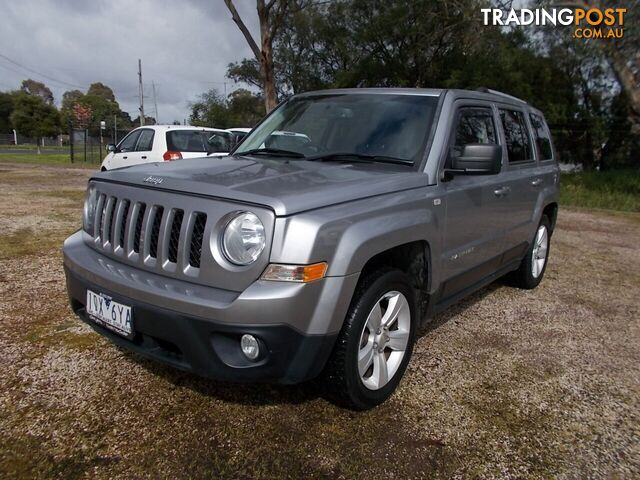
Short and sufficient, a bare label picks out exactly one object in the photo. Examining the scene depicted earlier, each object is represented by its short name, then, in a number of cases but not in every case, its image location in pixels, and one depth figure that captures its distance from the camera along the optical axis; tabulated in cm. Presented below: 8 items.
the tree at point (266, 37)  1528
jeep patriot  204
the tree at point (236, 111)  3931
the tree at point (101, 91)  9294
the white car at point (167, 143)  893
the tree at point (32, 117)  5894
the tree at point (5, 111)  6731
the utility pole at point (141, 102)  4258
